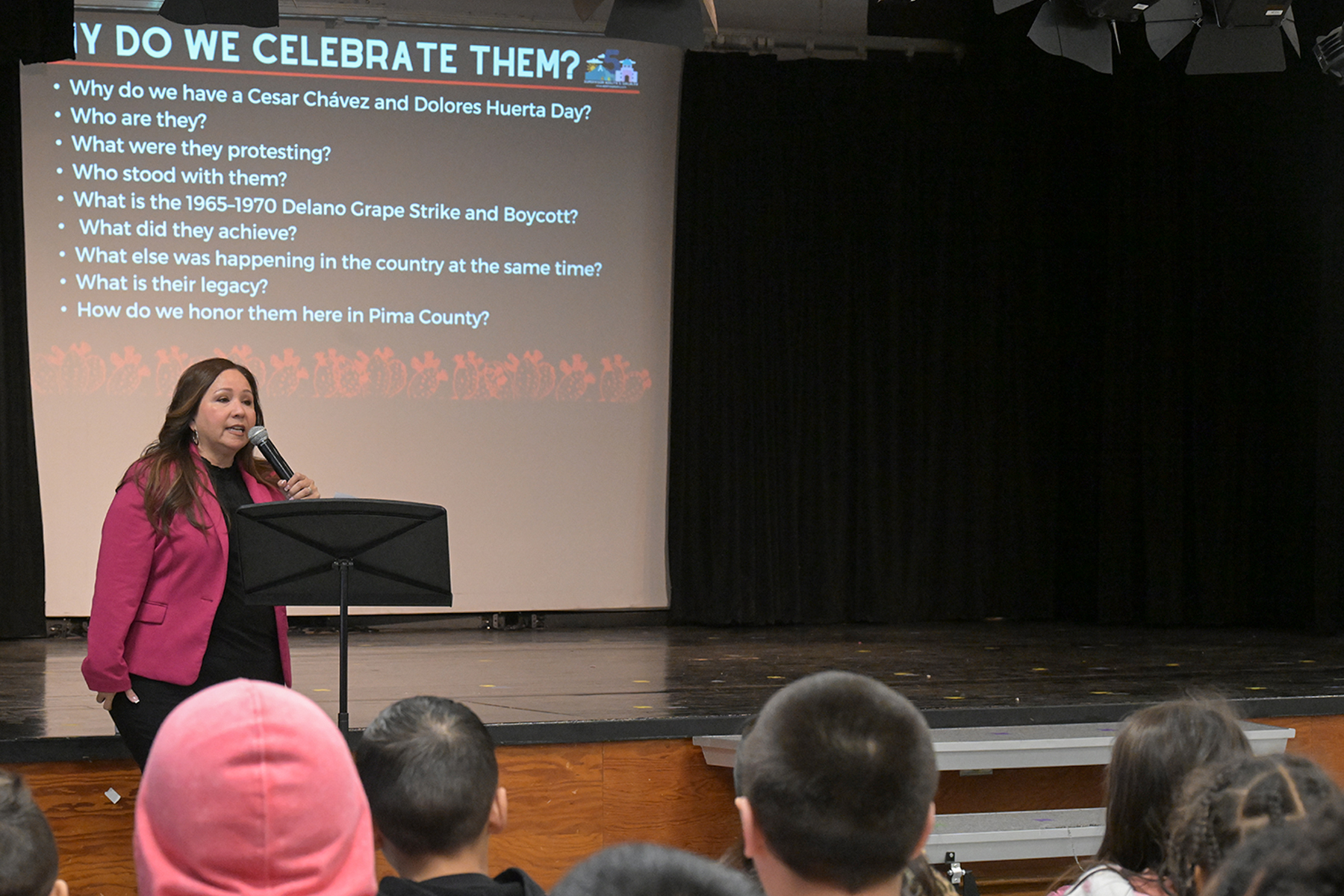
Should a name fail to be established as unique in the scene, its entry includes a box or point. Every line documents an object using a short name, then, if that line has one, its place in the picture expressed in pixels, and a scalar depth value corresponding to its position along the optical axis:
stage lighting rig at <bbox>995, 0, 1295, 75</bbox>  8.19
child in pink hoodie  3.63
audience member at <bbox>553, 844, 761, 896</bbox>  2.54
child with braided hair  4.35
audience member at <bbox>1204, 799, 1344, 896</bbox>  2.30
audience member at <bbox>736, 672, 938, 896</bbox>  3.97
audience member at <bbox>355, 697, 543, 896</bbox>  5.13
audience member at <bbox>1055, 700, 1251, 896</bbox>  5.32
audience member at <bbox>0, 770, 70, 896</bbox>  3.77
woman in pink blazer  6.30
